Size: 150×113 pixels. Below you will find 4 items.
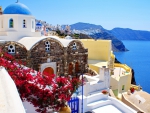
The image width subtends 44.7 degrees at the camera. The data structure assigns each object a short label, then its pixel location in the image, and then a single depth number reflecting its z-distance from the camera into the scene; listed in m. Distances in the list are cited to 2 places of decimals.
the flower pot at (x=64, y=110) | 6.54
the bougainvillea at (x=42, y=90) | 6.13
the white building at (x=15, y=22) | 15.91
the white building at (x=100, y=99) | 8.86
